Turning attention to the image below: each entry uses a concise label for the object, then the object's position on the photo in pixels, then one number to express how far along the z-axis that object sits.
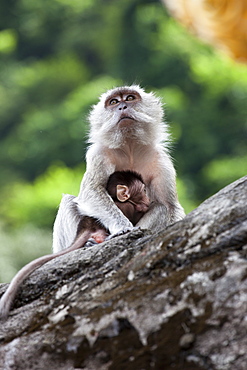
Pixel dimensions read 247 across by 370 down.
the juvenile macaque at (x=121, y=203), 8.95
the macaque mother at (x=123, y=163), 9.38
